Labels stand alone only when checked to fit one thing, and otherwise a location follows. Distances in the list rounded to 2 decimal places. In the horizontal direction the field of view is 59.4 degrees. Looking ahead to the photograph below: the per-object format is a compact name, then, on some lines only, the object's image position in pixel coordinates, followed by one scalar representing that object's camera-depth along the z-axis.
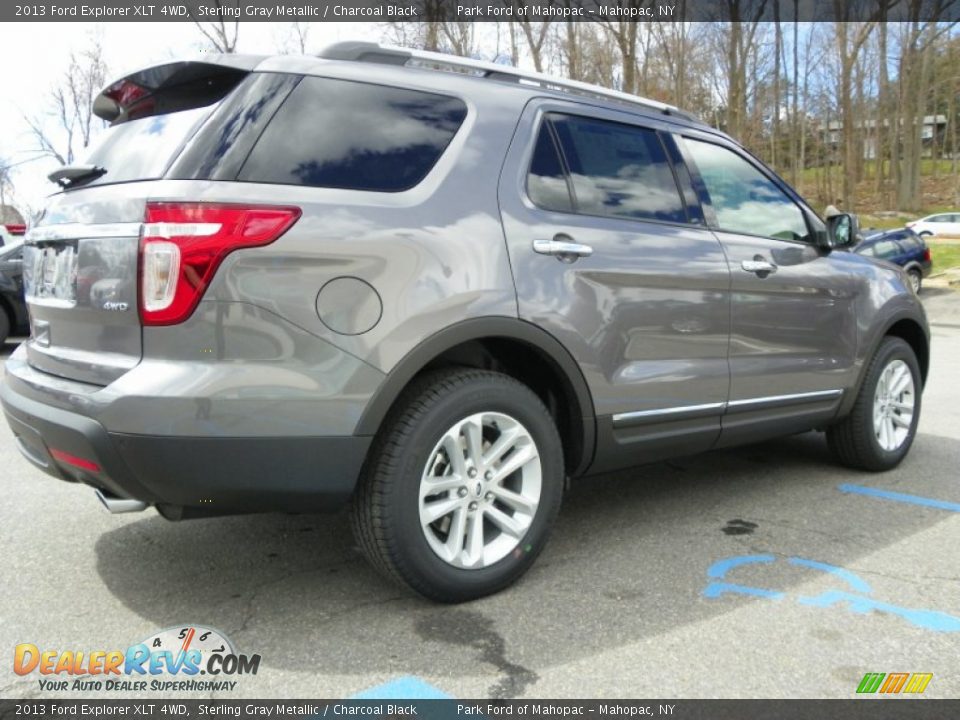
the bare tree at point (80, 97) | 34.50
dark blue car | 18.23
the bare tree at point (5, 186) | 43.31
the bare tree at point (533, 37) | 26.52
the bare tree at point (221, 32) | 24.88
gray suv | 2.45
